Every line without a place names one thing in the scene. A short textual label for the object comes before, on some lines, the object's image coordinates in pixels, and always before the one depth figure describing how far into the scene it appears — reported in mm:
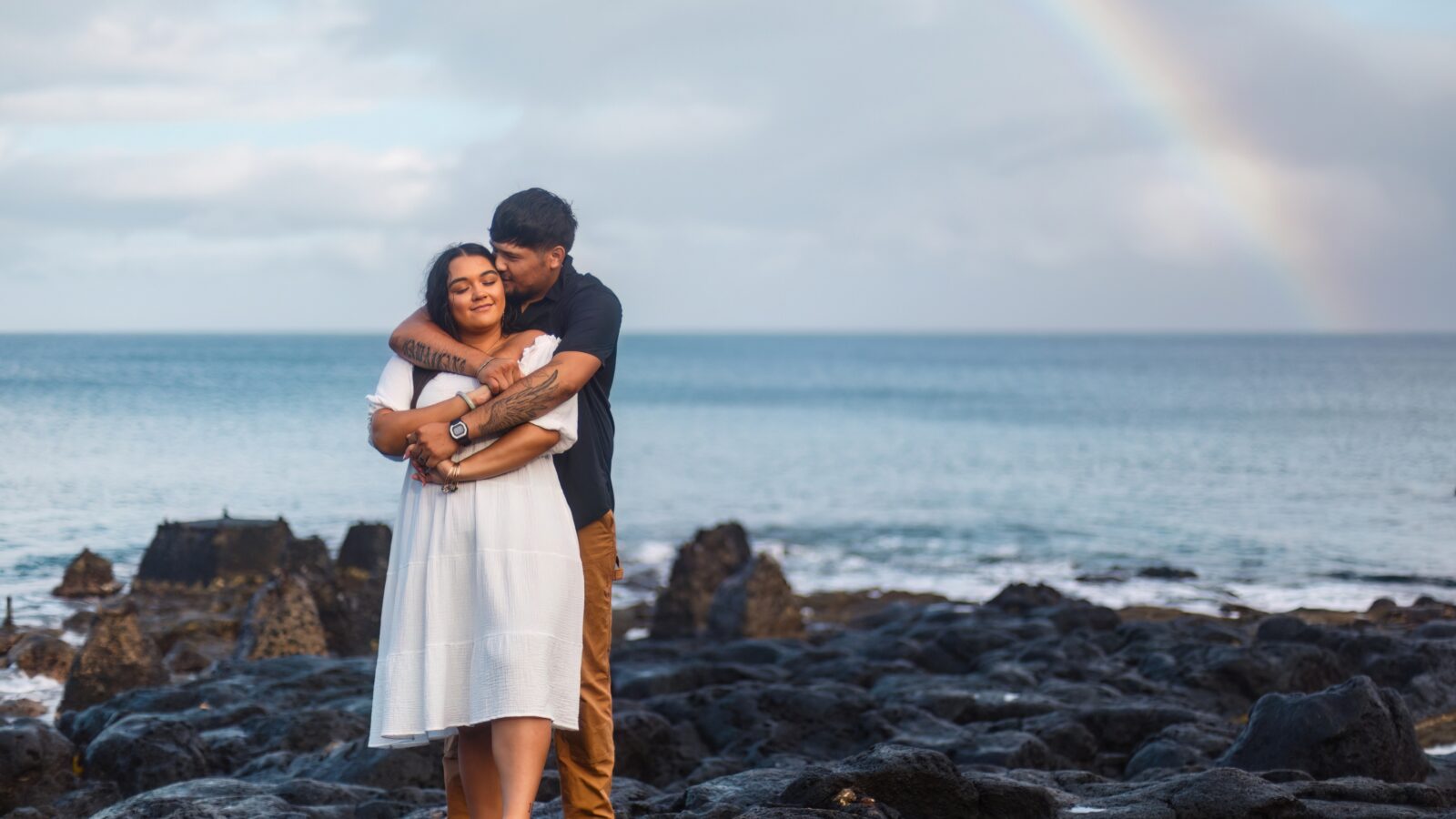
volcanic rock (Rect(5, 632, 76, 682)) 14023
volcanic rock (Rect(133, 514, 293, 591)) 20766
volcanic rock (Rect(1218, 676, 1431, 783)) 7648
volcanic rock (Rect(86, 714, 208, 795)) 8883
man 5168
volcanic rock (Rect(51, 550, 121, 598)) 20062
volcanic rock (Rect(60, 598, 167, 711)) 12703
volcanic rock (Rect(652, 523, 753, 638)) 18375
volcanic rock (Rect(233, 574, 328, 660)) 14742
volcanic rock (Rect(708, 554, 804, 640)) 17281
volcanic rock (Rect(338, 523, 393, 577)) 20953
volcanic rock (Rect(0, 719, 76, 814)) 8516
